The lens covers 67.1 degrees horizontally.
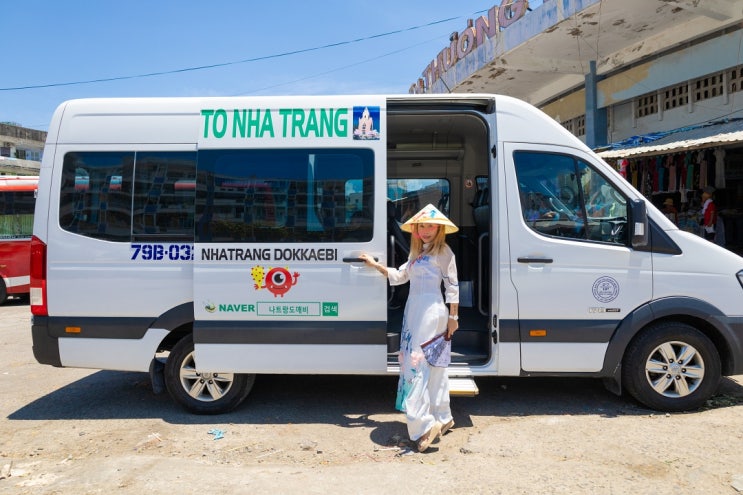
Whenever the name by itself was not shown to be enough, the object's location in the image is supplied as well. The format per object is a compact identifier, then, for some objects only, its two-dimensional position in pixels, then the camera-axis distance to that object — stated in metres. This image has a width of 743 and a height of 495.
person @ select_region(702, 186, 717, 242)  10.16
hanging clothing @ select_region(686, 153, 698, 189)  11.14
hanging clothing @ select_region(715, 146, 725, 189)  10.88
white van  4.50
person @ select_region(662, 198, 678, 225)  11.03
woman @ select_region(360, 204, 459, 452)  4.05
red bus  12.33
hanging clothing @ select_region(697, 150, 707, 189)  10.89
